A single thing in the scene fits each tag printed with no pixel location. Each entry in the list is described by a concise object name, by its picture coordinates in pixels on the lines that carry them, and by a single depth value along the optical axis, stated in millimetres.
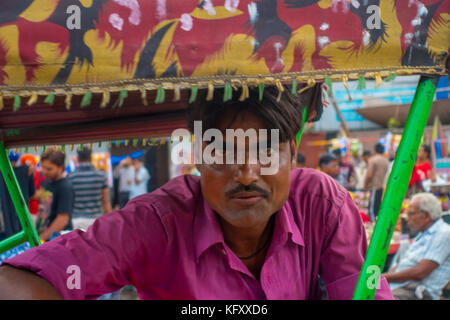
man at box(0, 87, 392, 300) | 1428
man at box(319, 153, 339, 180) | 6422
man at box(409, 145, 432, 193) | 6344
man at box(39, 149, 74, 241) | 4179
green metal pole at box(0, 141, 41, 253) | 2225
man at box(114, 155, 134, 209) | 8000
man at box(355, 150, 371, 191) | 10153
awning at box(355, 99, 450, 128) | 10375
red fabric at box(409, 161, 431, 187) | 6327
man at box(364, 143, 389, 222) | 7430
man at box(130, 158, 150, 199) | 7925
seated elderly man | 3619
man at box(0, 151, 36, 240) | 4223
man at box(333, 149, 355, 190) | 8130
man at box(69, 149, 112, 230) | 4914
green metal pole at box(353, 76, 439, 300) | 1258
